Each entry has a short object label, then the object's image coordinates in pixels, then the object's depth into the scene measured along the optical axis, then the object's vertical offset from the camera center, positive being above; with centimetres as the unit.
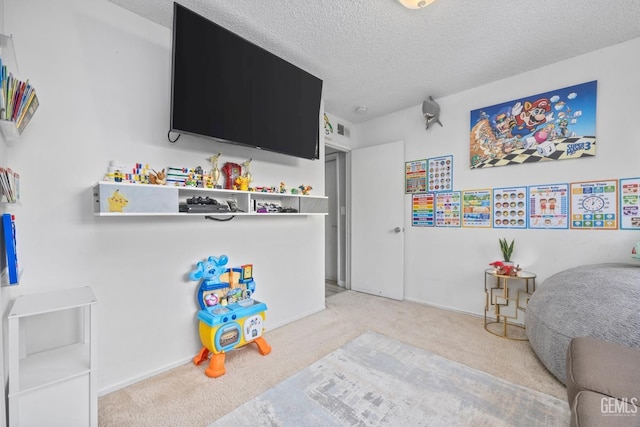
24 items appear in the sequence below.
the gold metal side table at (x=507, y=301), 240 -85
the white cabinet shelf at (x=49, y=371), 114 -73
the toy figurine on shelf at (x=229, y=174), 216 +30
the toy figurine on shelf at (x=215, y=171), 207 +31
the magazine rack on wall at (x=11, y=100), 108 +47
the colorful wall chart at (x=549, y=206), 238 +6
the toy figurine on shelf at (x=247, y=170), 224 +35
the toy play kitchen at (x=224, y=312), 187 -72
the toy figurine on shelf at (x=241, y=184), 215 +22
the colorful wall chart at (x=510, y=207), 258 +5
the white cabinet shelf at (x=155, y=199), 149 +9
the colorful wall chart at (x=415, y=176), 322 +43
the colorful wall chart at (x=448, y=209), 299 +4
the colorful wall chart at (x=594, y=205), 217 +6
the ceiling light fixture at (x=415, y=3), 163 +125
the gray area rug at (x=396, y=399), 143 -107
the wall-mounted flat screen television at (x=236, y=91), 168 +88
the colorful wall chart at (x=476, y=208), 279 +5
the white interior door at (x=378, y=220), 339 -10
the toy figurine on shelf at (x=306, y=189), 272 +23
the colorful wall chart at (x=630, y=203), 208 +7
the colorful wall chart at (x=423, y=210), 319 +3
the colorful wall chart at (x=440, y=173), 303 +44
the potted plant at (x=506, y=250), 258 -35
